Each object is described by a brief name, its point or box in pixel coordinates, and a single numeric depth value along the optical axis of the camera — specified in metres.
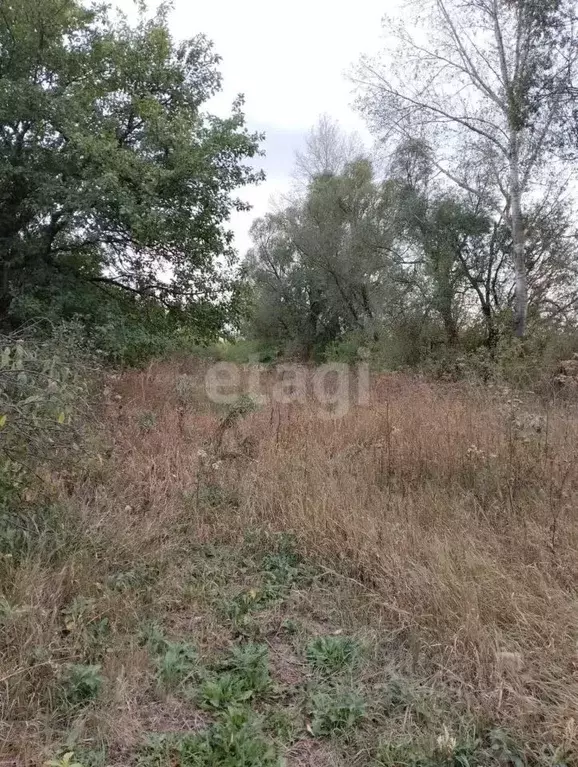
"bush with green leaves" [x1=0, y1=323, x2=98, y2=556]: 2.13
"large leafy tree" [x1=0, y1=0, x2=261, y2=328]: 6.78
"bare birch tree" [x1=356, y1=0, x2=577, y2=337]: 7.54
